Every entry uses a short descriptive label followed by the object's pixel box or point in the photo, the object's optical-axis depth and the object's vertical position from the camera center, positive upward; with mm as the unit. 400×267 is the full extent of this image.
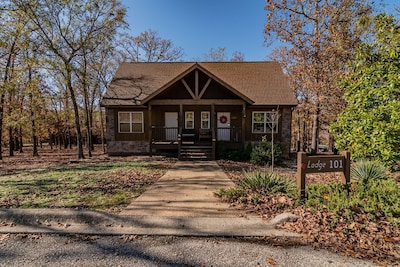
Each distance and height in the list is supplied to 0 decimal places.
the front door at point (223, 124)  15352 +193
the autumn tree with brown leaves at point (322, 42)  13211 +5339
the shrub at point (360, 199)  4117 -1514
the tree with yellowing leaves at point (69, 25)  11893 +5918
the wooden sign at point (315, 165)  4777 -846
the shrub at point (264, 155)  11055 -1433
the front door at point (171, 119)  15547 +552
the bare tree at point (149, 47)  26766 +10158
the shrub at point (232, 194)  5383 -1699
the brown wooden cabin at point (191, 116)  13688 +735
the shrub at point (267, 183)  5543 -1492
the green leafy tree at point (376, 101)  4840 +645
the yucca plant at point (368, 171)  6053 -1270
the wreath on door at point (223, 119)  15461 +546
